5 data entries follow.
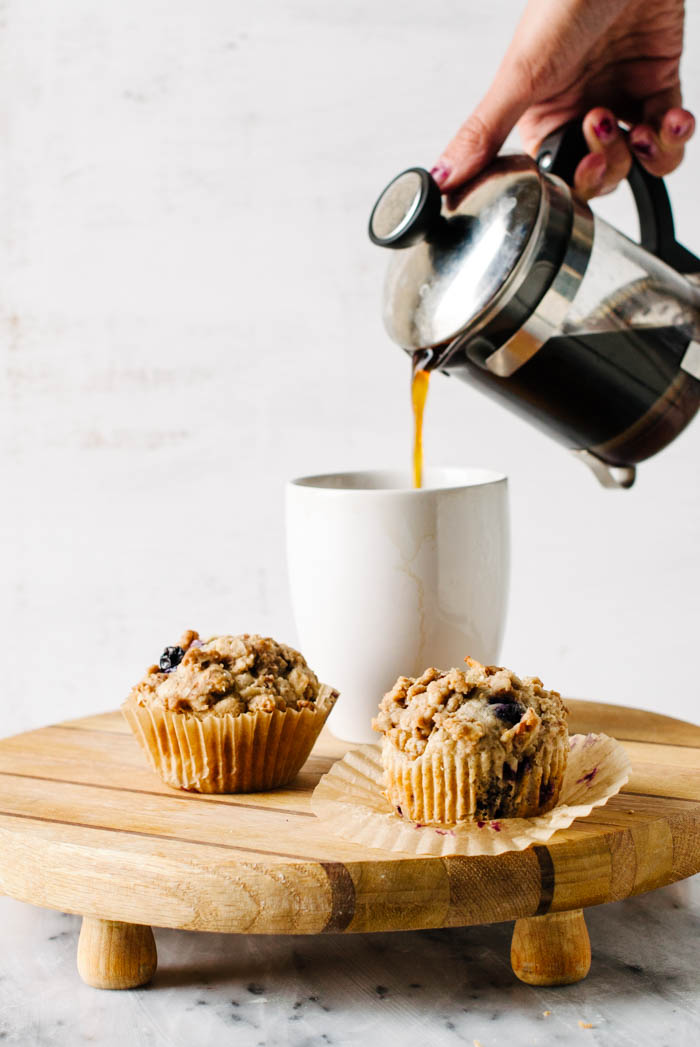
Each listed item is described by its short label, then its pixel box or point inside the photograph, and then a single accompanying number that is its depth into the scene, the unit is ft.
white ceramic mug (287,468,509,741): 2.86
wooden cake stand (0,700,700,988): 2.42
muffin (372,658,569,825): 2.55
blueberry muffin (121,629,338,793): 2.66
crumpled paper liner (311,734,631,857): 2.48
